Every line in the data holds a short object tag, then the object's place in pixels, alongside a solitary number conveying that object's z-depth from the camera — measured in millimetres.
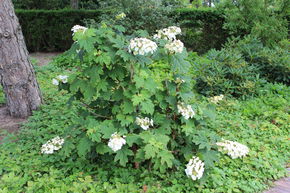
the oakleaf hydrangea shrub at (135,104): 2504
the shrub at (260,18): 6805
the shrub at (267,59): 5668
